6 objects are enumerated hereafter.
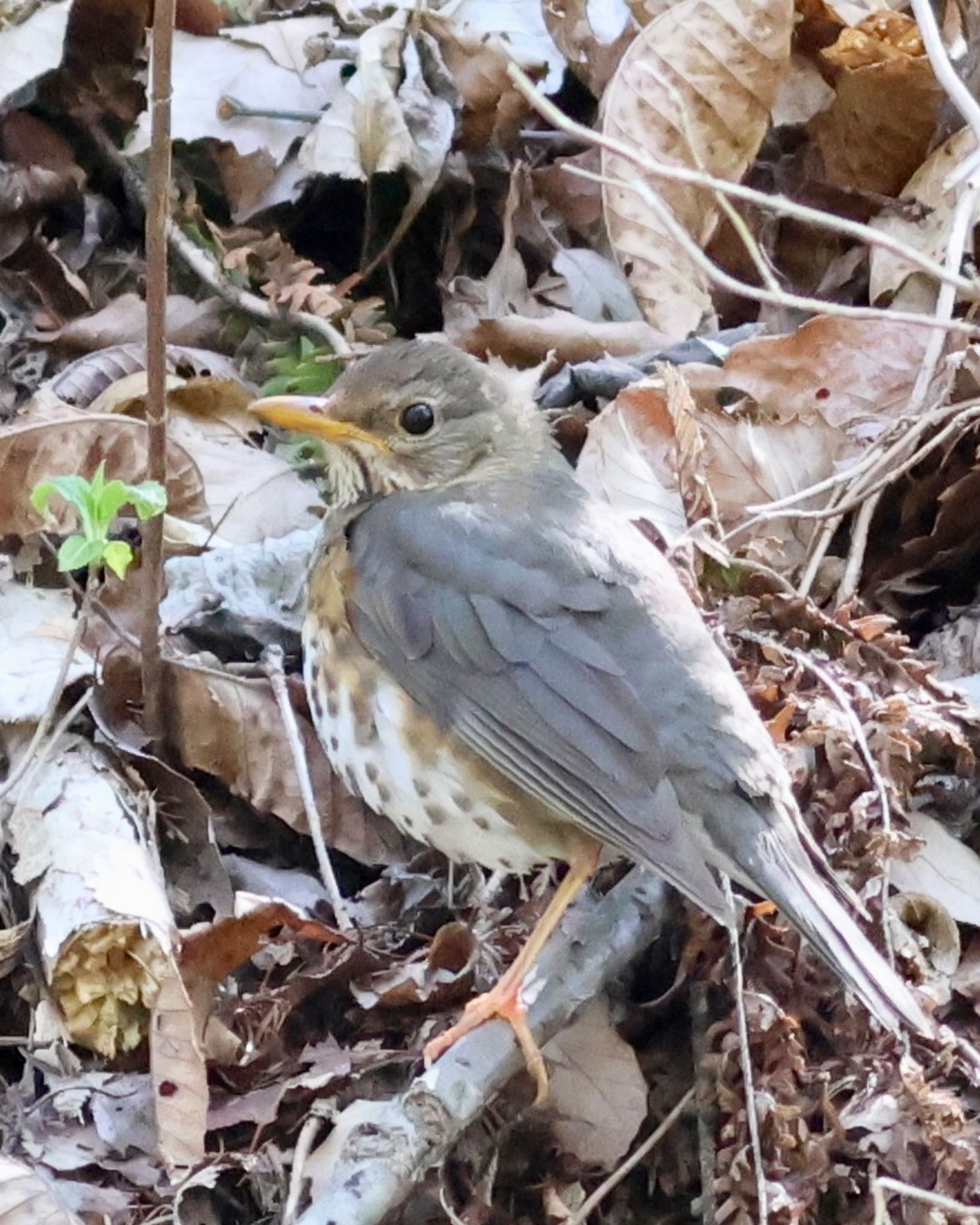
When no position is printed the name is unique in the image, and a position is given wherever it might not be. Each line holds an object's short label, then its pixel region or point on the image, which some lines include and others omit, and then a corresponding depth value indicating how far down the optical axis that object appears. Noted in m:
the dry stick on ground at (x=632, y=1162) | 5.26
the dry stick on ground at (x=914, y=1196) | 4.62
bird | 5.18
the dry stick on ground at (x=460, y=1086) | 4.62
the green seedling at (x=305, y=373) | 7.99
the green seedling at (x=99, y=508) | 5.28
